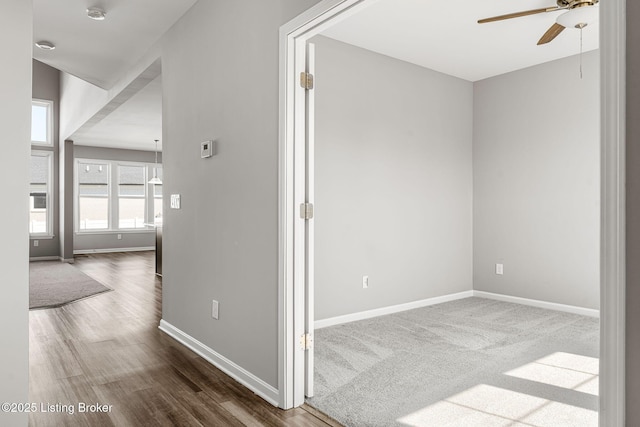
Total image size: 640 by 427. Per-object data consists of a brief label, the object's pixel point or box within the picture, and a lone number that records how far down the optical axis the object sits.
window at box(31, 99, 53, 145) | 9.50
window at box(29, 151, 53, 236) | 9.51
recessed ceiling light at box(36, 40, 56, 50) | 4.23
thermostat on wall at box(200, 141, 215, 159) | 3.09
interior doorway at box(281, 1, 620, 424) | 2.37
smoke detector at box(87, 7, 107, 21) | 3.40
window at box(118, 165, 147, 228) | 11.17
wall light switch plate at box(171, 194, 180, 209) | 3.66
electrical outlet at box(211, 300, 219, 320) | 3.05
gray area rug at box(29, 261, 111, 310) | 5.14
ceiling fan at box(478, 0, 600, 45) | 2.91
